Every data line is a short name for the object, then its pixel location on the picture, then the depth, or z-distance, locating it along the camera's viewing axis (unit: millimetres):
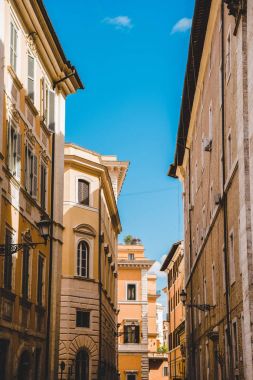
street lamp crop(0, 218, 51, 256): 18297
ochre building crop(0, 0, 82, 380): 20469
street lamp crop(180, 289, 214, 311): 29097
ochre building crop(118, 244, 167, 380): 68188
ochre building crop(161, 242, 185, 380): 61250
